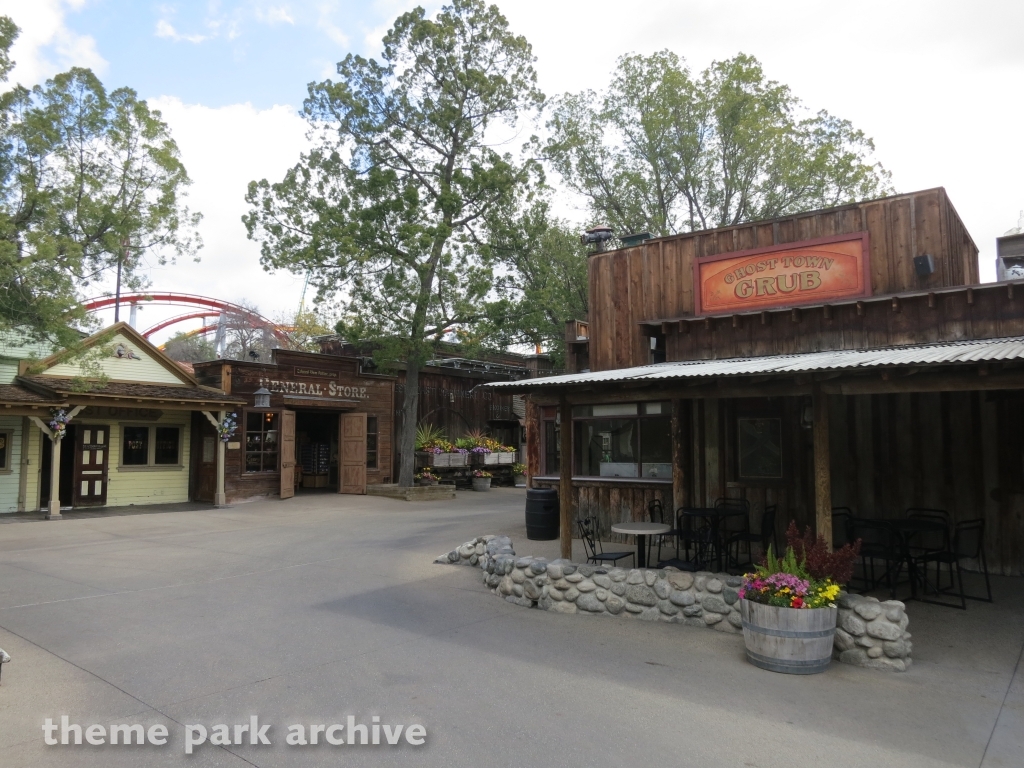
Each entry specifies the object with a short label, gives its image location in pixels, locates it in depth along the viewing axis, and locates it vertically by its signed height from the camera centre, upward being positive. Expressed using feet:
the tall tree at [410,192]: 60.49 +22.02
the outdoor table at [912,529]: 22.79 -2.97
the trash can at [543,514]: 36.47 -3.77
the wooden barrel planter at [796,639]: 17.25 -4.87
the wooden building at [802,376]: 24.16 +1.93
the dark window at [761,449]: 31.22 -0.39
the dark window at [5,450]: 49.32 -0.45
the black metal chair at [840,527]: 28.15 -3.57
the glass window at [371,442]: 68.14 -0.01
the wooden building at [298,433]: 58.03 +1.24
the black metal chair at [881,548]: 22.85 -3.65
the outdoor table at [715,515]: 26.99 -2.94
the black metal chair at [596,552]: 25.21 -4.13
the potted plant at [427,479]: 65.82 -3.46
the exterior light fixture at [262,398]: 55.83 +3.50
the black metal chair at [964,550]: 22.31 -3.75
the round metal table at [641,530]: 25.61 -3.25
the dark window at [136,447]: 55.77 -0.32
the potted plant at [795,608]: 17.28 -4.15
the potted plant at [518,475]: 77.25 -3.67
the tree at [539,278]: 62.59 +17.22
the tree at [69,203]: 37.47 +14.40
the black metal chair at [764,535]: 26.55 -3.56
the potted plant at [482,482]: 71.20 -4.06
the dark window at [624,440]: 36.06 +0.03
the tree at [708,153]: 72.84 +30.43
